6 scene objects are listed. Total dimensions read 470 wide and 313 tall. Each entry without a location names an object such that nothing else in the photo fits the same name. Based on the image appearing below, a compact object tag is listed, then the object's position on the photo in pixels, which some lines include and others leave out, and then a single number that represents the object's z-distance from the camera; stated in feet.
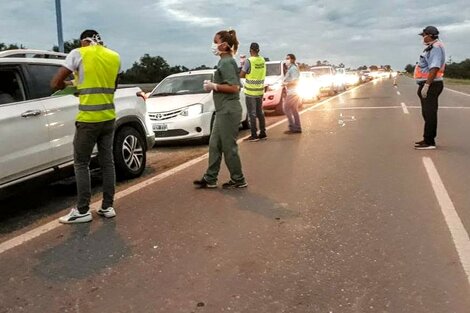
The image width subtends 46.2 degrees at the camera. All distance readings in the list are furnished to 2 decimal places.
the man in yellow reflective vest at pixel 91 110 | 16.35
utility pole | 51.78
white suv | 17.37
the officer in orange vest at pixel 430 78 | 29.07
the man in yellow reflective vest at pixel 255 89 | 34.91
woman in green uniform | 20.59
